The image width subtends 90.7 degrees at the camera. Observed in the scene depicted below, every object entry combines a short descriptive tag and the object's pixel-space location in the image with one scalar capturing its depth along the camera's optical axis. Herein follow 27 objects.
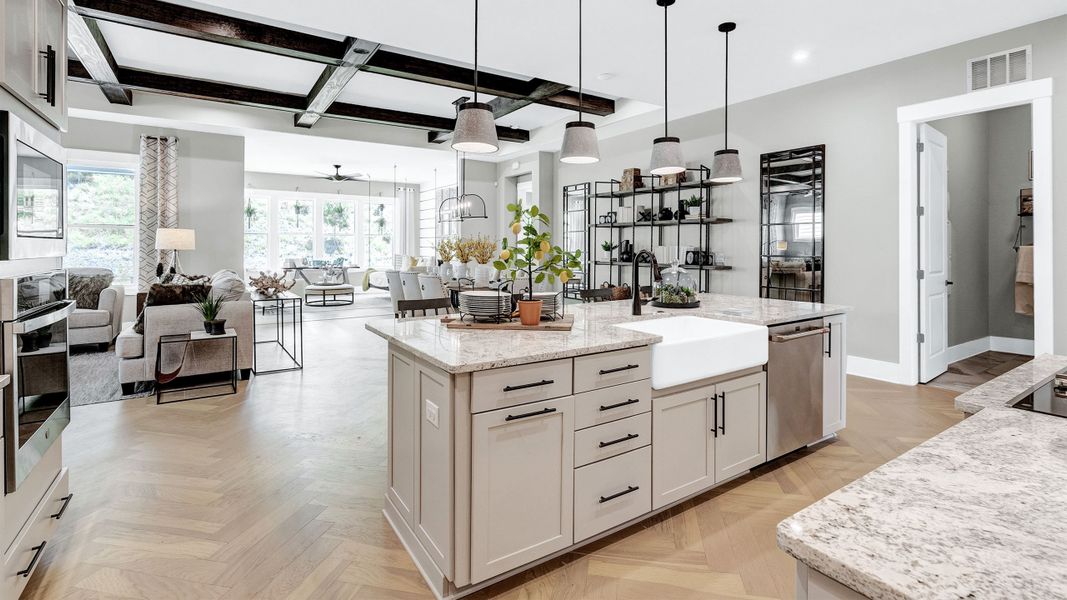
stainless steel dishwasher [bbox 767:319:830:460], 2.82
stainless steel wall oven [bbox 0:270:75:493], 1.62
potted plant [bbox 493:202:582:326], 2.39
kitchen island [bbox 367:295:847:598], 1.76
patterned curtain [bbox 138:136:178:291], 7.11
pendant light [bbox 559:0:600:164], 2.79
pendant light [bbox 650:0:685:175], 3.22
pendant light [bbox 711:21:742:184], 3.45
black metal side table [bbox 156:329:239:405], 4.19
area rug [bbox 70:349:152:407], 4.18
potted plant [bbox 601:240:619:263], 7.36
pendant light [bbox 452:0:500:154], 2.41
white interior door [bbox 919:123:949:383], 4.66
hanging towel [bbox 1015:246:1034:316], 5.52
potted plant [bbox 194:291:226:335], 4.29
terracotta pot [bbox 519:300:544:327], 2.42
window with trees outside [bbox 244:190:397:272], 12.29
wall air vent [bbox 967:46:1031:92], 3.93
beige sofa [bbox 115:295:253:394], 4.33
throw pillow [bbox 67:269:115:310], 6.00
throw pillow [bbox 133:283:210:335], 4.40
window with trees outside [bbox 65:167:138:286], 7.19
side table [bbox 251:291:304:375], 5.26
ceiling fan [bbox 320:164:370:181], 11.49
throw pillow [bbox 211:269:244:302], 4.73
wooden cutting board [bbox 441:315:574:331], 2.37
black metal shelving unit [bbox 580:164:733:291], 6.22
